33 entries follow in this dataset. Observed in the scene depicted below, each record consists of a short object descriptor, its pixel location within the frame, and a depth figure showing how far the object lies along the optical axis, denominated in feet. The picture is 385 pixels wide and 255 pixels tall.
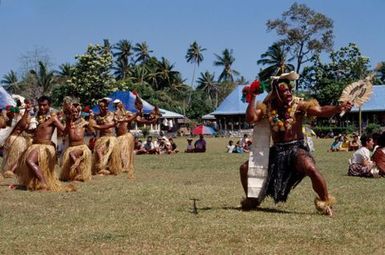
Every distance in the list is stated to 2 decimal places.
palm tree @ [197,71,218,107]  256.73
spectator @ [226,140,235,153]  69.92
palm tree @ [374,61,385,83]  221.46
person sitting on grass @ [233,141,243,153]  69.47
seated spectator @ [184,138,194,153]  73.00
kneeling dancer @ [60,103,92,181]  34.35
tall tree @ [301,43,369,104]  148.97
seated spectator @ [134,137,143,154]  70.66
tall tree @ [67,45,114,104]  155.02
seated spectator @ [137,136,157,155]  70.16
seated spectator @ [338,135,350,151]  69.92
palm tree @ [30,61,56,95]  198.59
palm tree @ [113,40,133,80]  223.10
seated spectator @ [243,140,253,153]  70.52
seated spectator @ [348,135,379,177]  36.11
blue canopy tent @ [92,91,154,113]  97.66
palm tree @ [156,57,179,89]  223.10
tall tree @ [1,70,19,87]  237.04
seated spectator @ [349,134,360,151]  69.89
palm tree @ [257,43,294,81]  191.19
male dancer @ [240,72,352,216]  21.39
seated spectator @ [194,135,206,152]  71.97
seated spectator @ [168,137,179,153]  72.23
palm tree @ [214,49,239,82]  250.16
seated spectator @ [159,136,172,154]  70.59
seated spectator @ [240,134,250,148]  72.18
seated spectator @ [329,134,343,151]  69.97
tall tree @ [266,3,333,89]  161.58
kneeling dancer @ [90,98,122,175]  38.58
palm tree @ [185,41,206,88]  242.37
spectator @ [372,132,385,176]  36.04
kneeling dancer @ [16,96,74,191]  28.94
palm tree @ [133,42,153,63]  231.71
